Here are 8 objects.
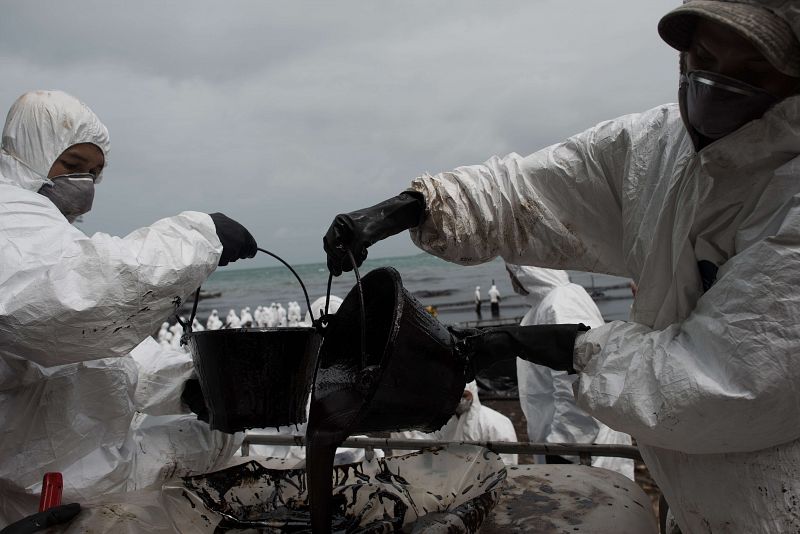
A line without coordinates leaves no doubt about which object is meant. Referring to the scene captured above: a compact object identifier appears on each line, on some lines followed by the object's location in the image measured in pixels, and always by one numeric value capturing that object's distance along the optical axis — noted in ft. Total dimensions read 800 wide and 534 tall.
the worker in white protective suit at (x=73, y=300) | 5.50
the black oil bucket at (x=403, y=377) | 4.69
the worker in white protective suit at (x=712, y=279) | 3.93
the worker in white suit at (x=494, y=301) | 56.70
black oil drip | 5.02
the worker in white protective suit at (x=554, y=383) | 13.69
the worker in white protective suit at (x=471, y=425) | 15.99
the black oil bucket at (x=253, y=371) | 5.96
